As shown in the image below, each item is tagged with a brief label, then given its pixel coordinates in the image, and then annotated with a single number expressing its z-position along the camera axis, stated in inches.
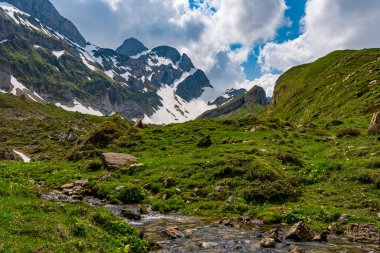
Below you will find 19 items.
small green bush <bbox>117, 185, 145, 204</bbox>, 1123.3
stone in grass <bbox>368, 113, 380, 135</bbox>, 1494.8
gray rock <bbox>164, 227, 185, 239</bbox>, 732.7
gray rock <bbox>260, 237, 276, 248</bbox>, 655.8
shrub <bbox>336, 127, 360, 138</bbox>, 1595.7
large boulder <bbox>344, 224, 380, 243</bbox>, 679.1
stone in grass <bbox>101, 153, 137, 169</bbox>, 1561.3
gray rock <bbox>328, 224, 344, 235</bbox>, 737.6
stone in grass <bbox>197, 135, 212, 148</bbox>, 1829.8
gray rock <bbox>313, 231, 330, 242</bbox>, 695.7
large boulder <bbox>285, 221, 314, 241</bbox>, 699.4
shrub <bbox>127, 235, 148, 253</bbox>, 628.8
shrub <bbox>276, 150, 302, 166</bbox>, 1327.9
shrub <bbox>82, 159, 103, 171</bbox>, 1608.0
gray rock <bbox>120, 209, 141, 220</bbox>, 901.2
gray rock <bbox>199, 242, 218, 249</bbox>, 669.3
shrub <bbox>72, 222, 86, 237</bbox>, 622.8
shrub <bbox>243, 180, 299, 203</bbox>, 1012.5
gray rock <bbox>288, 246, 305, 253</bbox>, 616.7
